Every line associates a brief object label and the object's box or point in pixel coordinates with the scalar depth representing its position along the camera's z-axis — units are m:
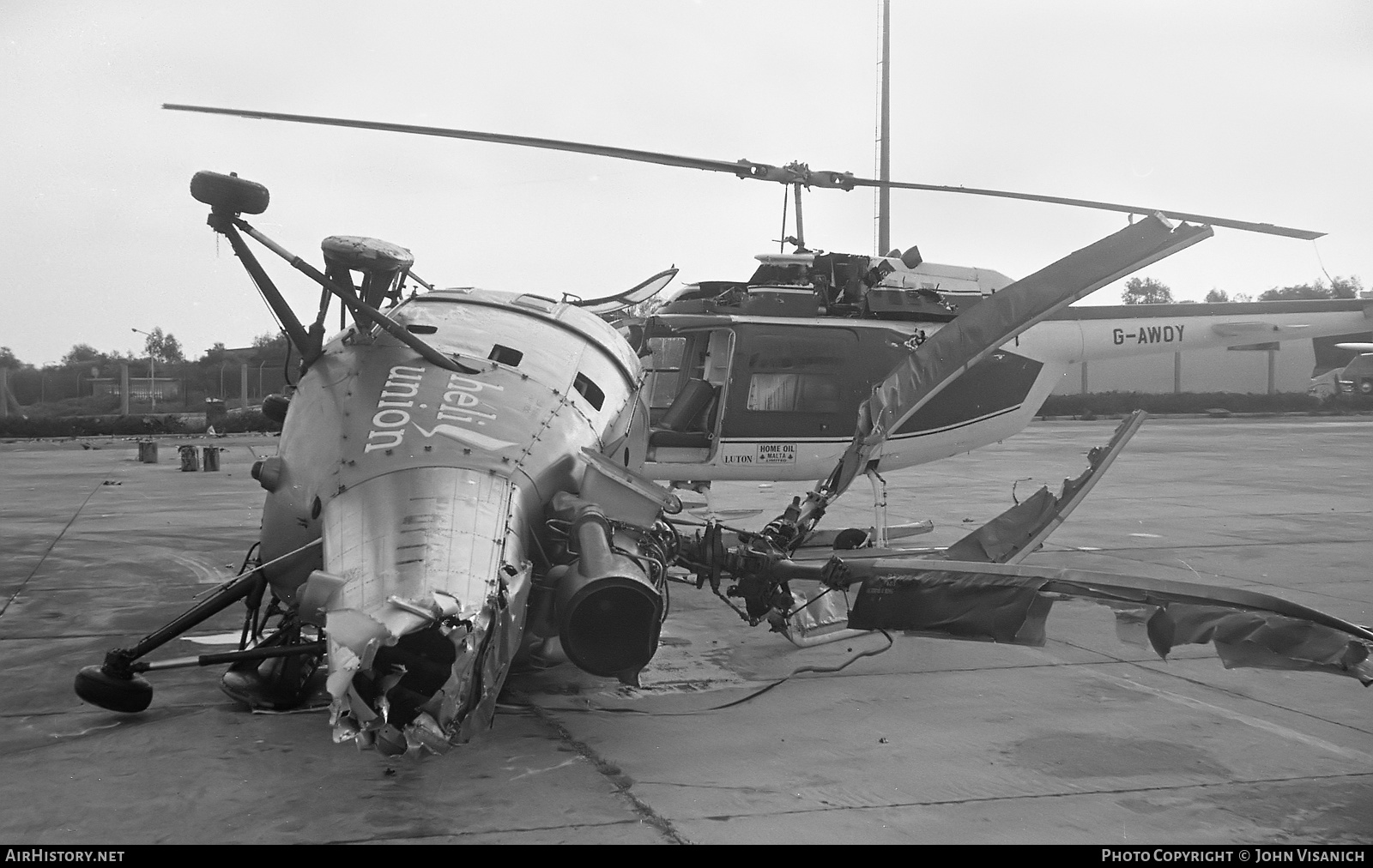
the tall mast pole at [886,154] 16.08
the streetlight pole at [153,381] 49.71
